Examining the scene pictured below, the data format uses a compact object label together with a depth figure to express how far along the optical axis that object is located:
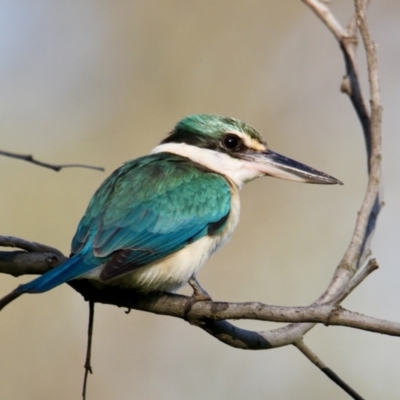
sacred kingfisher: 6.11
